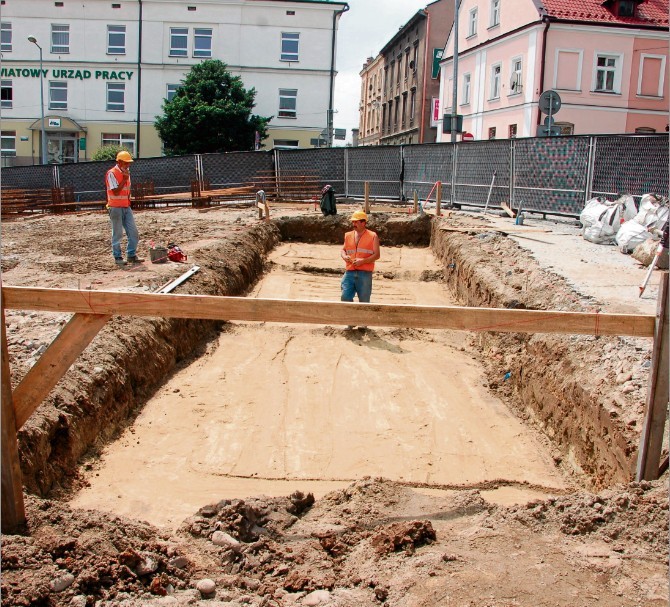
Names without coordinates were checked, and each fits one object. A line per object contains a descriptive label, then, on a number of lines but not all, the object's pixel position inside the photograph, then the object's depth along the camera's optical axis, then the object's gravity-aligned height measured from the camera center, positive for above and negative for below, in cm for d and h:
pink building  2923 +612
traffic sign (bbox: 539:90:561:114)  1559 +233
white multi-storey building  3966 +717
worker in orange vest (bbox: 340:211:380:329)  987 -86
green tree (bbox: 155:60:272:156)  3503 +375
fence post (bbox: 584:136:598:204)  1486 +88
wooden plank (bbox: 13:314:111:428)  395 -101
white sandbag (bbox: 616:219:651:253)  1154 -41
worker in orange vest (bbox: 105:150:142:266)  1099 -37
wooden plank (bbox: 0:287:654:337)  415 -68
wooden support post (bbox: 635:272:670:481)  406 -115
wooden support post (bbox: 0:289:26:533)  374 -155
